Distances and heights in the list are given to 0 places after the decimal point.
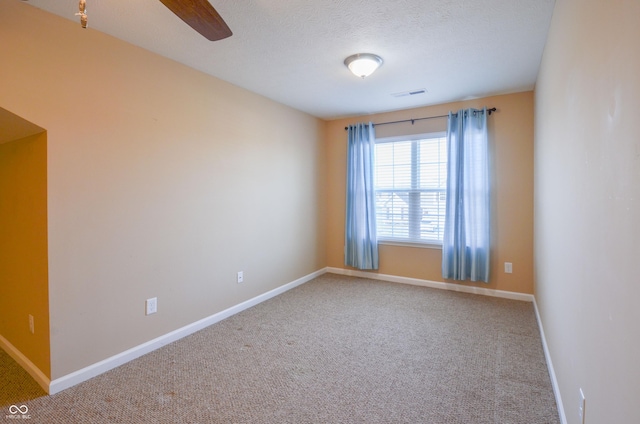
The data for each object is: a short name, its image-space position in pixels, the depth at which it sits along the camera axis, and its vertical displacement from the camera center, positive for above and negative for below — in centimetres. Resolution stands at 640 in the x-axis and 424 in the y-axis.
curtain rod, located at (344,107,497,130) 380 +117
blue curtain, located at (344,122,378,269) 458 +10
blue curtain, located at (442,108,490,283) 383 +14
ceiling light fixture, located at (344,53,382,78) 264 +122
